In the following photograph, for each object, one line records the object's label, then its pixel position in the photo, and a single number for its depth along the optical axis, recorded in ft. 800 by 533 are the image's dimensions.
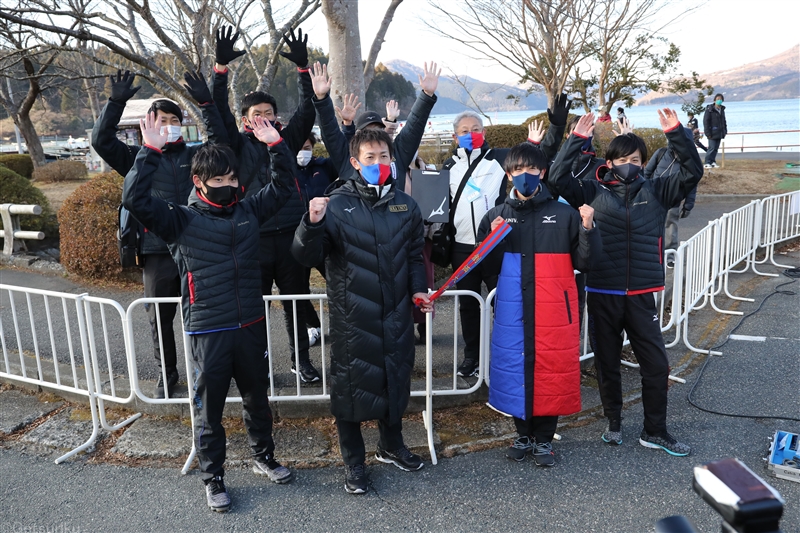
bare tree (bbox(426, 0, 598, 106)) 43.19
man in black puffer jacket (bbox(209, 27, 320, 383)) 13.94
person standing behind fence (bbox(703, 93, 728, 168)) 51.42
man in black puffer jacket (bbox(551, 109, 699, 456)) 12.63
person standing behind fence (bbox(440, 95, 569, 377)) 14.96
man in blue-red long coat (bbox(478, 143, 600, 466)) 11.94
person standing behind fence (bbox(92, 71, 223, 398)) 12.26
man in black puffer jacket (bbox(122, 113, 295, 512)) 10.82
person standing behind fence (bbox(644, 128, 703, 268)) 26.78
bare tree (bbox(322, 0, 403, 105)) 23.12
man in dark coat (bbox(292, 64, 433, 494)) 11.11
